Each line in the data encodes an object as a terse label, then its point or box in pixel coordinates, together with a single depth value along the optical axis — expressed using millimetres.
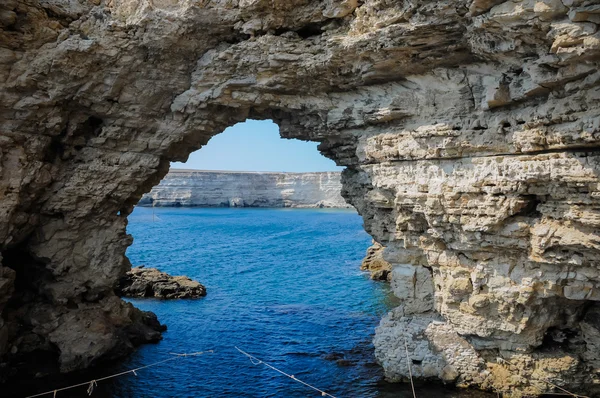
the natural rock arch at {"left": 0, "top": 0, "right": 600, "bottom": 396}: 11945
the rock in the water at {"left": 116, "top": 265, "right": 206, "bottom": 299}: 27875
